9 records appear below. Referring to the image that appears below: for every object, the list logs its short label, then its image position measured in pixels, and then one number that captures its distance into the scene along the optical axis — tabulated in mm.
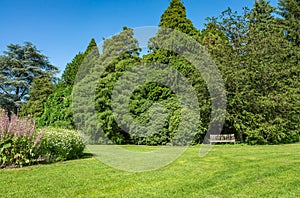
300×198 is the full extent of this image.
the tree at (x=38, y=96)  19484
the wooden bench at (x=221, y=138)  11546
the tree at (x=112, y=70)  13680
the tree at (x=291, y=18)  20375
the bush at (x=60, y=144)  6305
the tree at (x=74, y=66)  17125
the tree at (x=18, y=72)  23638
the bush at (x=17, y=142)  5645
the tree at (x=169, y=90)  11945
